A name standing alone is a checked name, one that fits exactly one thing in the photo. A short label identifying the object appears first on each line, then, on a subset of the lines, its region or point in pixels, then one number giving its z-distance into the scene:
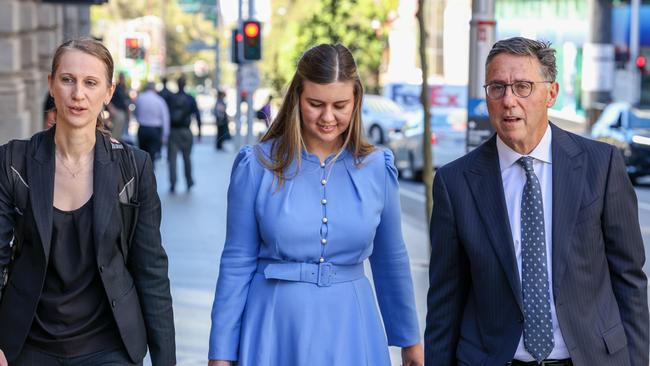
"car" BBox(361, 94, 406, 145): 35.56
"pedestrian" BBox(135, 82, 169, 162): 23.97
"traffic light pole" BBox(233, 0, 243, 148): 25.67
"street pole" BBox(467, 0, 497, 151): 11.78
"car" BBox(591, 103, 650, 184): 27.55
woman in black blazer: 4.69
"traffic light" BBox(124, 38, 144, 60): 48.13
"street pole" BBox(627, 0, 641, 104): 53.56
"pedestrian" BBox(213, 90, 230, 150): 42.98
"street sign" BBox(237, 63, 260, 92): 25.19
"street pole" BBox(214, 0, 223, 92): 54.79
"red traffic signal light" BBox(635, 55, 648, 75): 48.94
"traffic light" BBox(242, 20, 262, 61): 23.97
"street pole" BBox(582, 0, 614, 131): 62.38
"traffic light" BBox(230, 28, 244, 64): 24.23
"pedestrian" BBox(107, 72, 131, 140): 21.53
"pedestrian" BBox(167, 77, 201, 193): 22.48
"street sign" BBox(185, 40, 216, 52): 40.28
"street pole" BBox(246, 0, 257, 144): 24.19
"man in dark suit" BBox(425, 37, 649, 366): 4.34
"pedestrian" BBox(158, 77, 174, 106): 22.91
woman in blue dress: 5.02
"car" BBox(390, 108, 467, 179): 28.08
